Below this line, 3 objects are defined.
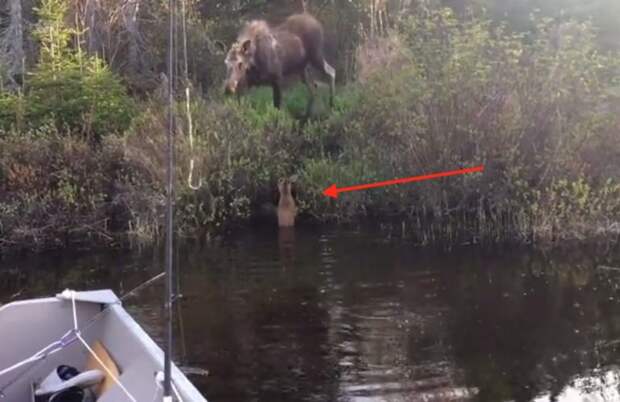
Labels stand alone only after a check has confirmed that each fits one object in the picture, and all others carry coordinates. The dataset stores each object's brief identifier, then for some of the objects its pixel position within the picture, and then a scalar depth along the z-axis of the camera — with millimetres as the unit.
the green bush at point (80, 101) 16812
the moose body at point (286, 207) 15633
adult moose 19636
